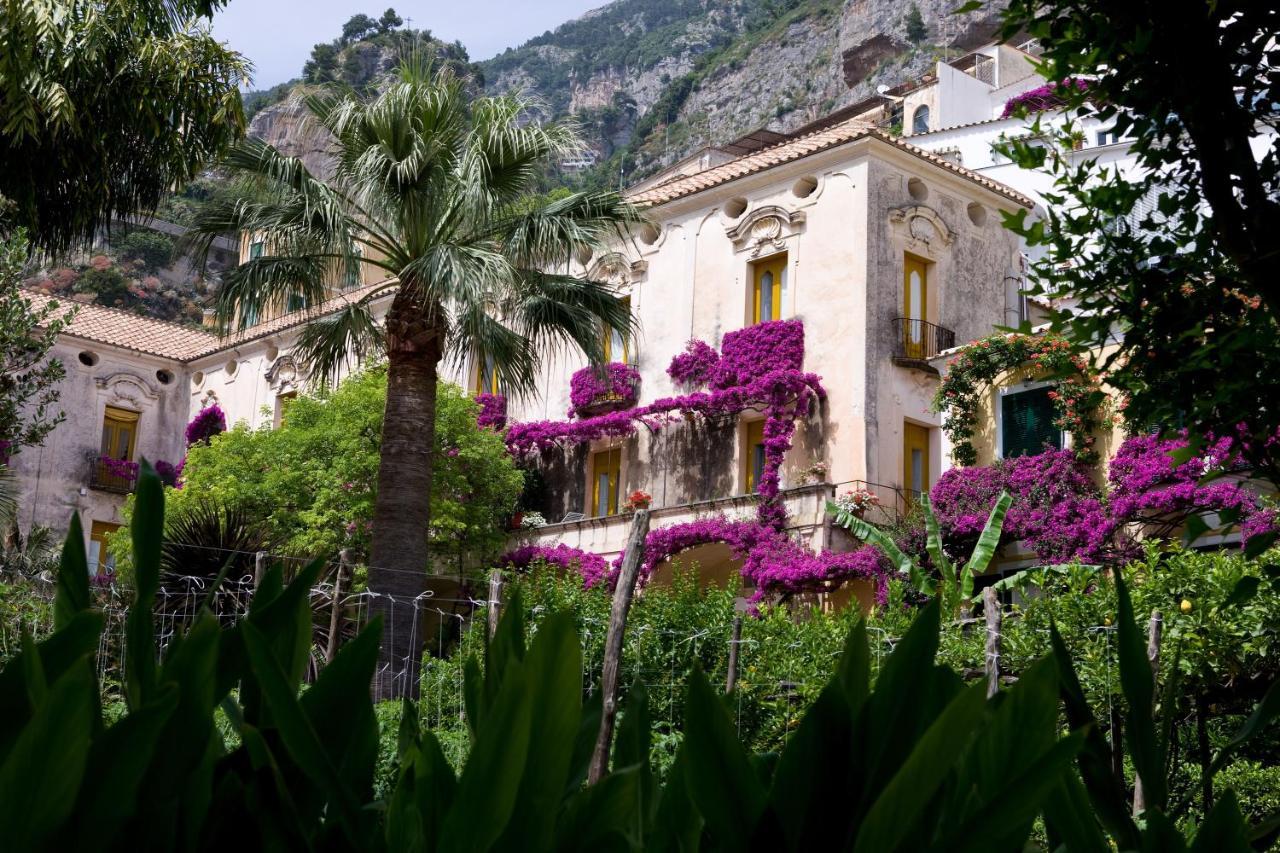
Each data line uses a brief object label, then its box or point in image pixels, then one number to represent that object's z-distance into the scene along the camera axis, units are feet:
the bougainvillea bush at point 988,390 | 62.59
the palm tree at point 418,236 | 46.73
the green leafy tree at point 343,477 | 75.20
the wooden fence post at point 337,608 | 36.25
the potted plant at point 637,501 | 75.72
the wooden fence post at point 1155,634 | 32.13
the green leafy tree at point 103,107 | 37.40
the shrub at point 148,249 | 182.91
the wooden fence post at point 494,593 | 37.17
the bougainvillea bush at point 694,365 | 76.74
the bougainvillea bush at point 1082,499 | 58.70
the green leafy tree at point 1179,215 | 12.73
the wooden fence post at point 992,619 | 36.11
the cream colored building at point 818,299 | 72.08
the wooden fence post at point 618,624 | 30.73
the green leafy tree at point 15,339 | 47.09
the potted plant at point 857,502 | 68.18
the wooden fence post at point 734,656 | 37.32
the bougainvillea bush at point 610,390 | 80.28
